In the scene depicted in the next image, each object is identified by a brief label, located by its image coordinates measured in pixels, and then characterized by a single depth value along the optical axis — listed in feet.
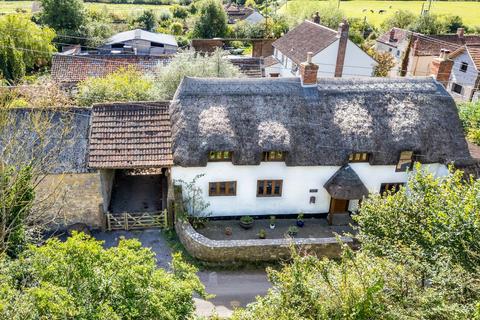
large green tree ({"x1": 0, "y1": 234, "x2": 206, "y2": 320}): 28.78
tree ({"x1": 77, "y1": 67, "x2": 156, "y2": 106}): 89.45
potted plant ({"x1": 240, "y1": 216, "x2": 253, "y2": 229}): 69.92
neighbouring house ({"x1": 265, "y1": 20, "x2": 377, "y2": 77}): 121.39
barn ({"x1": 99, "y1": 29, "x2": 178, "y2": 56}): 177.88
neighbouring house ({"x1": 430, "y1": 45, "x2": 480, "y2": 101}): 131.13
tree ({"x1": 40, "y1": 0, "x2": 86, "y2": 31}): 195.00
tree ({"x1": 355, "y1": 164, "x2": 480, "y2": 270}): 36.63
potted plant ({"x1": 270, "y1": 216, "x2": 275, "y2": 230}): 70.59
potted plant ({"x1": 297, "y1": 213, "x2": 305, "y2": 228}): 71.67
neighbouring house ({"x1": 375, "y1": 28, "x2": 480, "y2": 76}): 164.96
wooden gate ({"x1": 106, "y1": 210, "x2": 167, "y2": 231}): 67.56
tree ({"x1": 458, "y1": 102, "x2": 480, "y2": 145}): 90.68
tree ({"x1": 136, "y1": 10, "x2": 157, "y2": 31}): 258.78
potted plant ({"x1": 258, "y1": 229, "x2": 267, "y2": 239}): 67.31
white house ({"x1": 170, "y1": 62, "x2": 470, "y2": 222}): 67.26
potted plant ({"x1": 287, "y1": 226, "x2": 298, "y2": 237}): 68.95
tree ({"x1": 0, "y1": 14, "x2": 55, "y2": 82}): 131.23
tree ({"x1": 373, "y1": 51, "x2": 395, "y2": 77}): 146.55
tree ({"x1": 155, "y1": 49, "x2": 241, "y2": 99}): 93.04
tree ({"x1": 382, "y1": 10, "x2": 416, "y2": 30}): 247.50
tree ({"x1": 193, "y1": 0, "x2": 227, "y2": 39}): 216.04
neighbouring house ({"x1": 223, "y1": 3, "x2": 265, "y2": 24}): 256.52
